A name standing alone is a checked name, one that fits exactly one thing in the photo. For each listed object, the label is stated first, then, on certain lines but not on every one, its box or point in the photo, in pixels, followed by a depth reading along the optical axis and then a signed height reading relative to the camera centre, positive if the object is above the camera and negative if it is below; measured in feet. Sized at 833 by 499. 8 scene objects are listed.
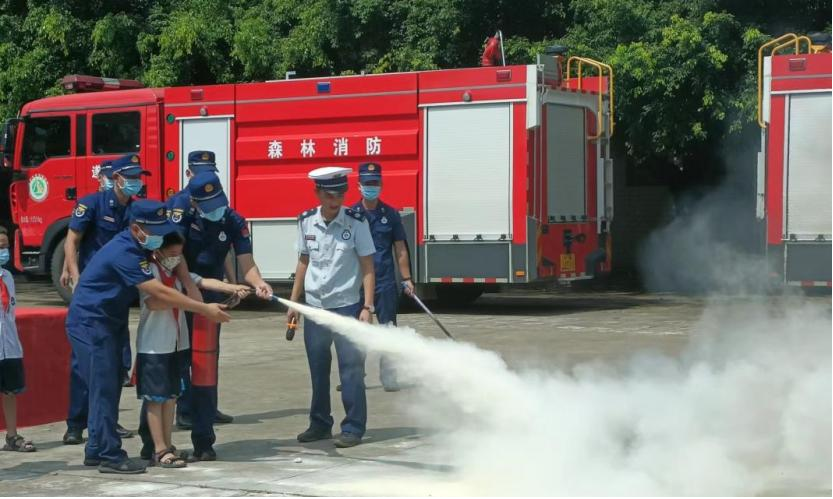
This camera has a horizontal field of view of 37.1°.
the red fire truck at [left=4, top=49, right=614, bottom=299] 54.60 +2.55
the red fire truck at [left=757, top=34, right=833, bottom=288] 43.60 +1.83
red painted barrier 31.22 -4.02
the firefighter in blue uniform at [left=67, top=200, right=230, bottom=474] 24.81 -1.99
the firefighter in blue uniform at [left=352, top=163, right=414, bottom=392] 34.58 -1.01
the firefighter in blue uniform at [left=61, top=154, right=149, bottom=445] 29.91 -0.20
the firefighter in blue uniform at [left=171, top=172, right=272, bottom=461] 27.50 -0.67
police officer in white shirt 28.07 -1.72
